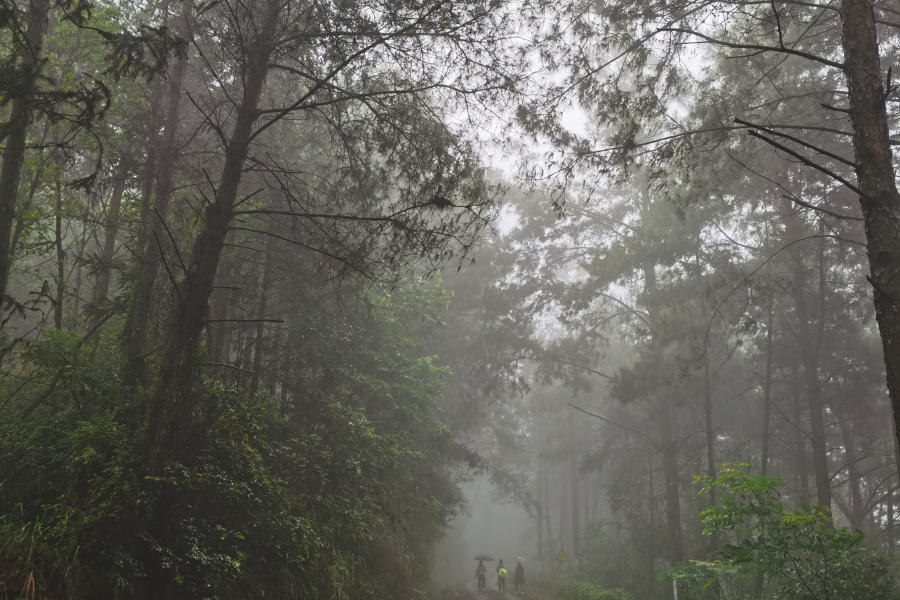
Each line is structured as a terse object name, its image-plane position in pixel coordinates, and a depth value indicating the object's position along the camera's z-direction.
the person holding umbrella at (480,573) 25.15
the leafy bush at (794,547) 6.69
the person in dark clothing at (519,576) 23.87
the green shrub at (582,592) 17.42
